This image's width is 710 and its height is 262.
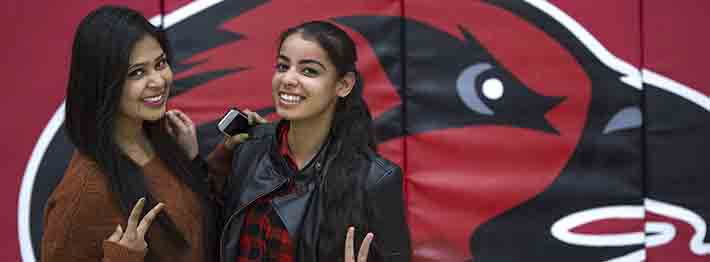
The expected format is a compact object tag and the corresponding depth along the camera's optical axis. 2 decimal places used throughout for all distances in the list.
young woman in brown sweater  3.44
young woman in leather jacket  3.49
